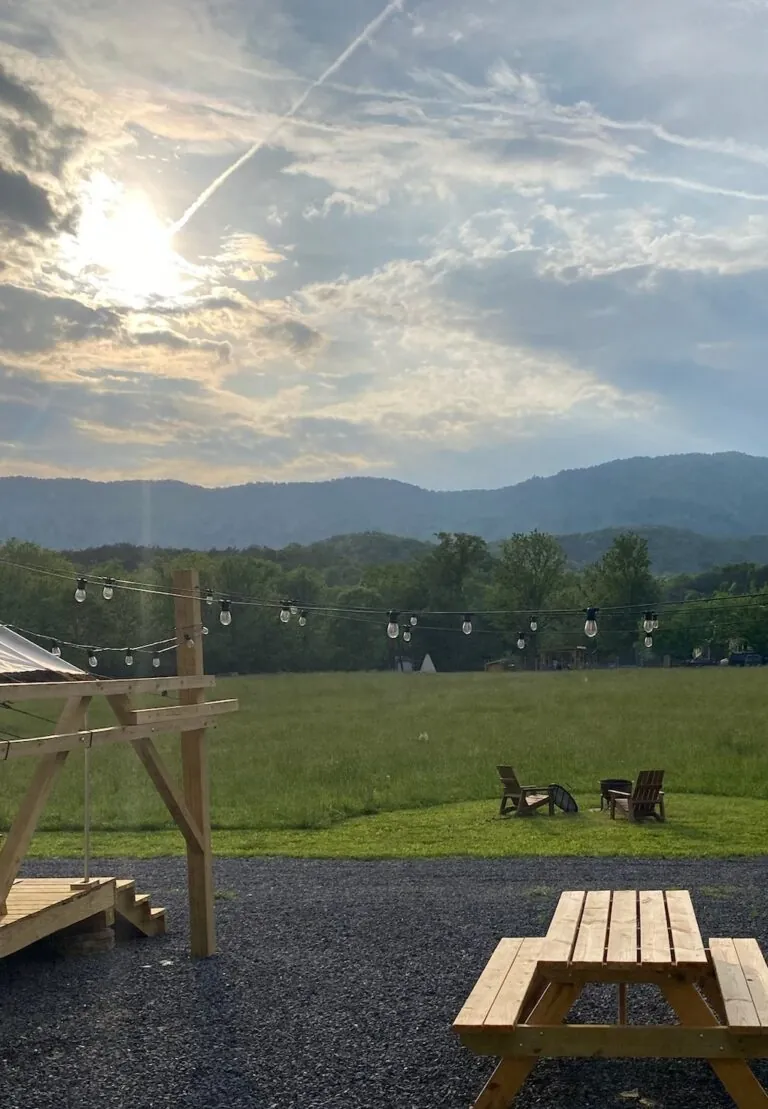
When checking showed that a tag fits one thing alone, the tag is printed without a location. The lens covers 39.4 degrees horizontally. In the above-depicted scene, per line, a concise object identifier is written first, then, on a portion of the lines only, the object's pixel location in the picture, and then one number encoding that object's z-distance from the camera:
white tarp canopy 7.49
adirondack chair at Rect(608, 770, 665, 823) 16.08
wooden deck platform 7.62
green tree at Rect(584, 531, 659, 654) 96.00
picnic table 4.98
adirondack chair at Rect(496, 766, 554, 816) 17.34
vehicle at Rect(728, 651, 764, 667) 92.81
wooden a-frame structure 7.07
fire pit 17.58
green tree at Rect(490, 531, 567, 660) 92.69
